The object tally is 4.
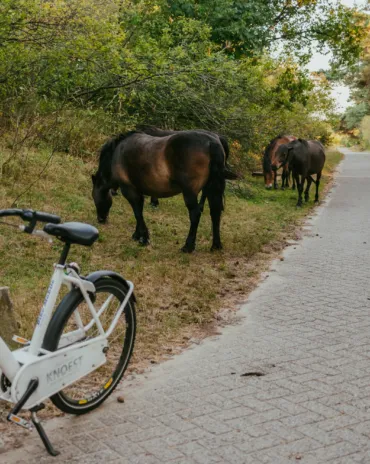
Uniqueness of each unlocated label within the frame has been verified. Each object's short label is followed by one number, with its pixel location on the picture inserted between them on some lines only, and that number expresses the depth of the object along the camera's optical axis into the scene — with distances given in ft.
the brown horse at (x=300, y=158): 52.44
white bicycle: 11.17
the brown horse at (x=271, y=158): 65.19
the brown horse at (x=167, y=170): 28.40
